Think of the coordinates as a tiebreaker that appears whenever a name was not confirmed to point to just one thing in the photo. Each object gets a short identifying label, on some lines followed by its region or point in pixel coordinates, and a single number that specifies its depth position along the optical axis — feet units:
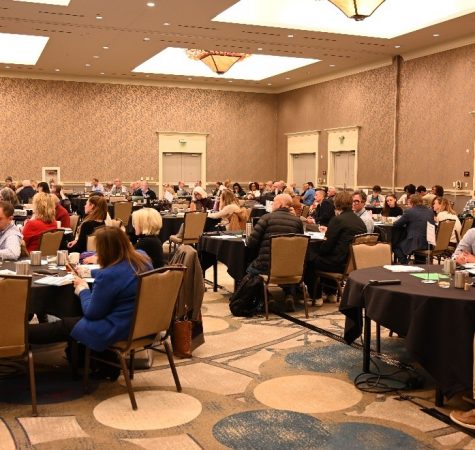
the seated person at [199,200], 42.58
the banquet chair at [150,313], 14.20
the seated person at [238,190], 69.92
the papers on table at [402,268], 17.95
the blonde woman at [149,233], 18.71
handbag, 18.54
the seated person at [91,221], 23.94
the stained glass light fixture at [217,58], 56.70
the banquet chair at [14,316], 13.16
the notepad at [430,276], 16.79
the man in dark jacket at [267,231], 24.29
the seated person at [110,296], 14.30
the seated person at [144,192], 62.28
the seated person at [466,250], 18.84
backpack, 24.38
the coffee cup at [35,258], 18.29
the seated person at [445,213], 33.86
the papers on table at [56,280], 15.56
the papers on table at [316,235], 26.78
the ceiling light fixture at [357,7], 33.81
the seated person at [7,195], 33.63
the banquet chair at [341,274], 22.74
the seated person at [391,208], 41.88
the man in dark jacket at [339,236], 24.91
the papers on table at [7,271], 16.96
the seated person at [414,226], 32.14
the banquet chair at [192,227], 35.91
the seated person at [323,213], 36.46
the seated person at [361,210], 29.86
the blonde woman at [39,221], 23.34
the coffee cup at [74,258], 18.54
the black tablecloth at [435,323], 13.84
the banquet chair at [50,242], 22.65
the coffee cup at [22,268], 16.46
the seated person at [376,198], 51.93
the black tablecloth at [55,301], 15.40
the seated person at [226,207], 33.68
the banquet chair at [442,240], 31.48
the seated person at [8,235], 19.45
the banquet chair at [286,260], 23.30
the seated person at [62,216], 28.96
